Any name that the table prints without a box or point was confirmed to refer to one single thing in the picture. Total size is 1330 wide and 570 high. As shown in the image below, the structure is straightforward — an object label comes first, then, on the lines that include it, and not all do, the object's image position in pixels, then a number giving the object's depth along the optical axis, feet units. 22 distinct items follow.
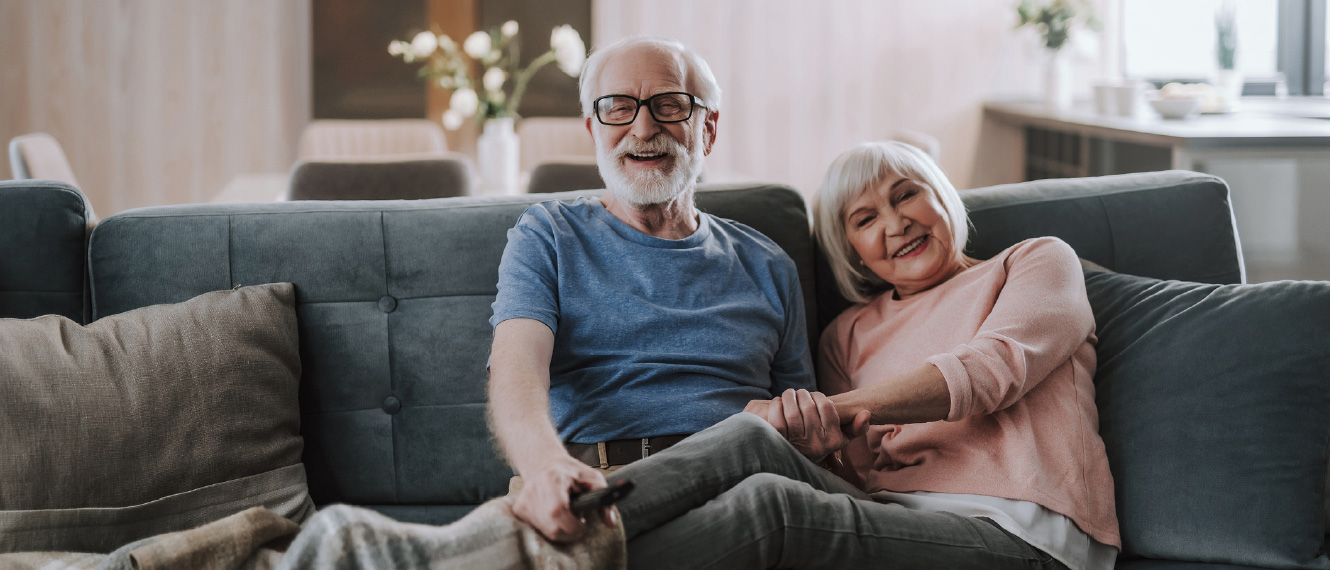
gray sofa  5.07
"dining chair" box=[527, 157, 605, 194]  8.05
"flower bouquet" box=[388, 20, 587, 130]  9.98
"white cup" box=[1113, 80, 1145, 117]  12.00
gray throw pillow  4.43
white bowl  11.10
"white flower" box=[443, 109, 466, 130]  10.07
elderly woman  3.88
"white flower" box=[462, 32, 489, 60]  9.94
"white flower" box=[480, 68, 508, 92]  9.95
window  13.19
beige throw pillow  4.17
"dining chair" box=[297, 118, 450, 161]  11.85
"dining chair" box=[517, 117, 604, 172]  12.10
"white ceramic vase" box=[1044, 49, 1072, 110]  14.21
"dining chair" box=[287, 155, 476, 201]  7.92
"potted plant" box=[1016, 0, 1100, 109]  13.73
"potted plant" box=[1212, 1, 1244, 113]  11.97
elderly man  4.83
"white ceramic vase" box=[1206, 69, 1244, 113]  11.87
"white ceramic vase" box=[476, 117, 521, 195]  10.14
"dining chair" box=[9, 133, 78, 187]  8.43
